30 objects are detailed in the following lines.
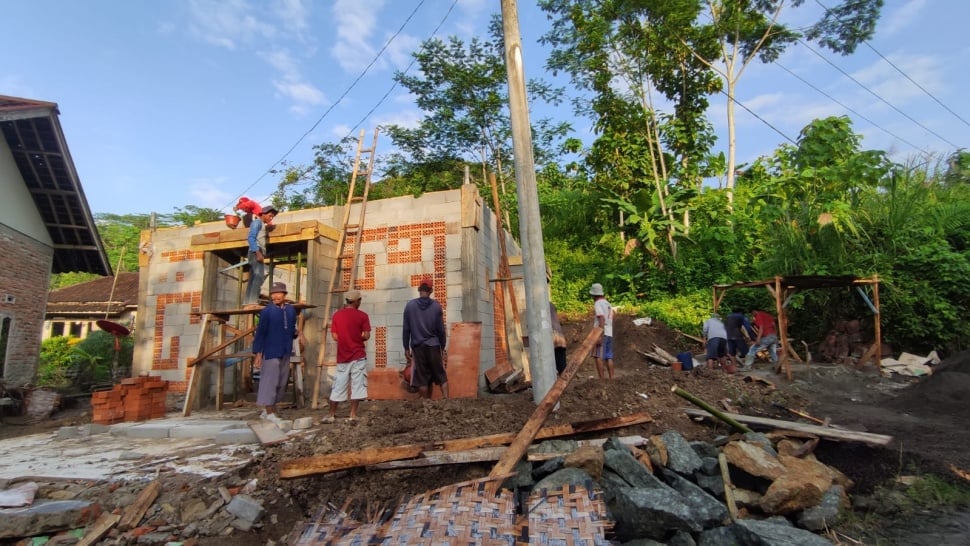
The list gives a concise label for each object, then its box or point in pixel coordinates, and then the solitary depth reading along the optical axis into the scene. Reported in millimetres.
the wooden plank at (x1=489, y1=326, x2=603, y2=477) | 3600
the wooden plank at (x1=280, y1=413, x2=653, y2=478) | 3812
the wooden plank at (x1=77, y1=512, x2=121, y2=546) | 3405
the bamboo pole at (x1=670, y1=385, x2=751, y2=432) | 4836
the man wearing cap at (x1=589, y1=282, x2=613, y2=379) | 7996
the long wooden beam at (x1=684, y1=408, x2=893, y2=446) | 4879
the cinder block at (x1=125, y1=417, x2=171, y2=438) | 6039
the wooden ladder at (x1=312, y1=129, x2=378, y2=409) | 8336
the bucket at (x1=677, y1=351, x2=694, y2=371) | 10998
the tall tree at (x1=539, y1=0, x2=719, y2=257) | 16078
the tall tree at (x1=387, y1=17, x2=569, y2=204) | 17609
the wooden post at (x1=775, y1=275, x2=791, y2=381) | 8859
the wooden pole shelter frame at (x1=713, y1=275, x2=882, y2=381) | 9070
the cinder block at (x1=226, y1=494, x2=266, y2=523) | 3637
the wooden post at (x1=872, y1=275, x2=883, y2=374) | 9367
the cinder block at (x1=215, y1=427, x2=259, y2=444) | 5574
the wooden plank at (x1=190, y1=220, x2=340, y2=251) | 7949
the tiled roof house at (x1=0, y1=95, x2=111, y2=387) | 10961
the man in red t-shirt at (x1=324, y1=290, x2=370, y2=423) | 6297
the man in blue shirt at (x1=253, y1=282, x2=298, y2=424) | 6391
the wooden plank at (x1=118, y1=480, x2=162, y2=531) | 3602
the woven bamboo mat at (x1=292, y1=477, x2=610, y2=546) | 2781
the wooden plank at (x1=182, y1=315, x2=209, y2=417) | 7599
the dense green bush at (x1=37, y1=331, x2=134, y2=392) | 14898
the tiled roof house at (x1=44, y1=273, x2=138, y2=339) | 20984
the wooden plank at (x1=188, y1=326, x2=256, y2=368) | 7320
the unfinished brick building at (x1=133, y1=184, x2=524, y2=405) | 7777
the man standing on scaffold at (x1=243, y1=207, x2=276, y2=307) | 7664
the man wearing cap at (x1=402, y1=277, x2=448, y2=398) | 6688
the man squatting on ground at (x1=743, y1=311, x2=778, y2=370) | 10742
